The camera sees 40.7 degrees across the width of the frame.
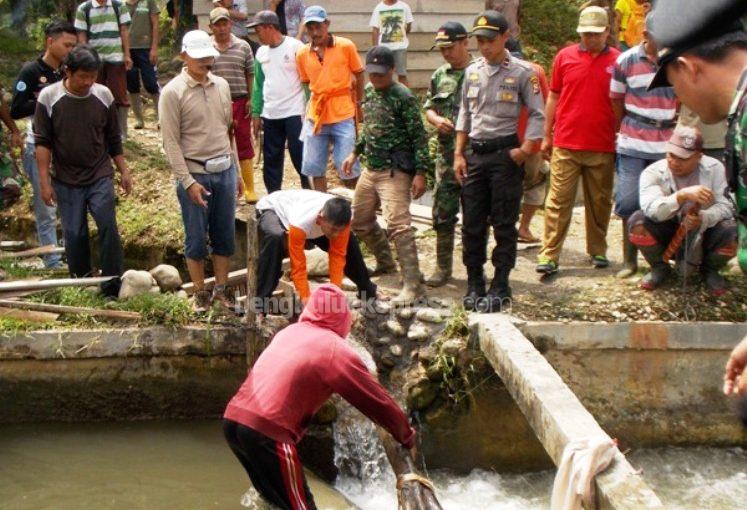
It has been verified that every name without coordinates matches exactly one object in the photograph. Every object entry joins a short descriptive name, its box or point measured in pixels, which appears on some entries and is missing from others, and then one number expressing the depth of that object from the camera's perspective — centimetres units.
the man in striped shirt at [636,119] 759
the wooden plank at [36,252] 895
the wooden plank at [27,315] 769
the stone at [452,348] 735
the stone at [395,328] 763
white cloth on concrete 452
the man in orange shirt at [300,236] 698
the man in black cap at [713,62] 224
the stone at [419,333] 755
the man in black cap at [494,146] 735
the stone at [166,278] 845
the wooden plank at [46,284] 782
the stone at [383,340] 770
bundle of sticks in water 554
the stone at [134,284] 800
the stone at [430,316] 757
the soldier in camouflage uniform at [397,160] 782
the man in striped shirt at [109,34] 1066
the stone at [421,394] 745
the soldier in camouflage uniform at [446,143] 800
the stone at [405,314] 766
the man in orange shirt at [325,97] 905
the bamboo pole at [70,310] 771
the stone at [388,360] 766
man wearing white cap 755
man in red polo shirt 796
